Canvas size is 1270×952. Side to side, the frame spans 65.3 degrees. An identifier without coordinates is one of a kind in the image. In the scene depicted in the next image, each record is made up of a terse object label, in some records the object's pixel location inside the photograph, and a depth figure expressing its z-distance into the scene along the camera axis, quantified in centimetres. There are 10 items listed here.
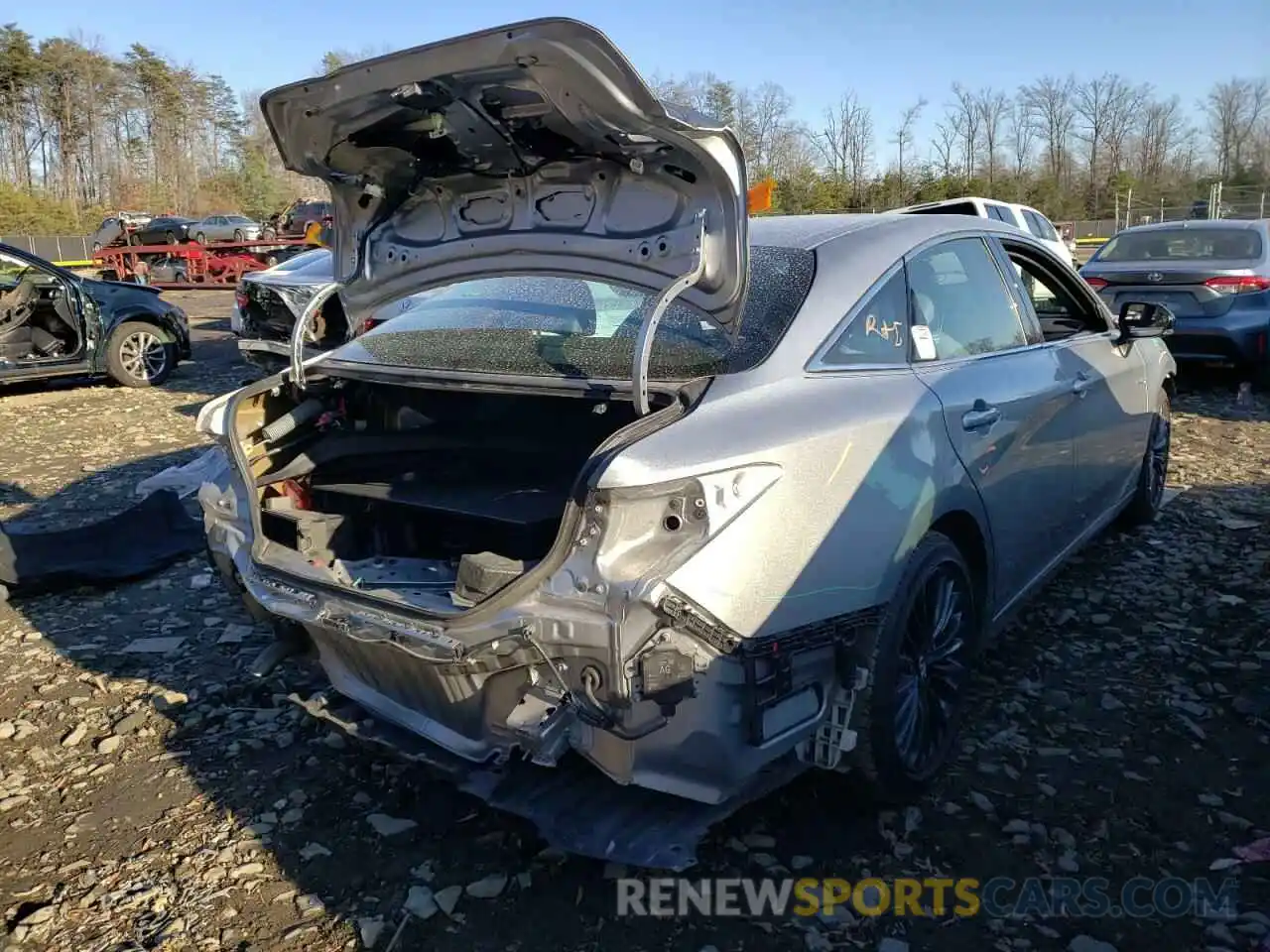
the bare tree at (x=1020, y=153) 4990
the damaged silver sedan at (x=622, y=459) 229
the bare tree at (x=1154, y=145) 5247
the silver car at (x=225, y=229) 3020
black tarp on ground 491
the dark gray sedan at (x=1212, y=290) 878
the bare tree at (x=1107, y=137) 5206
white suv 1141
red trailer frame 2155
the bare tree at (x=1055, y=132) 5184
